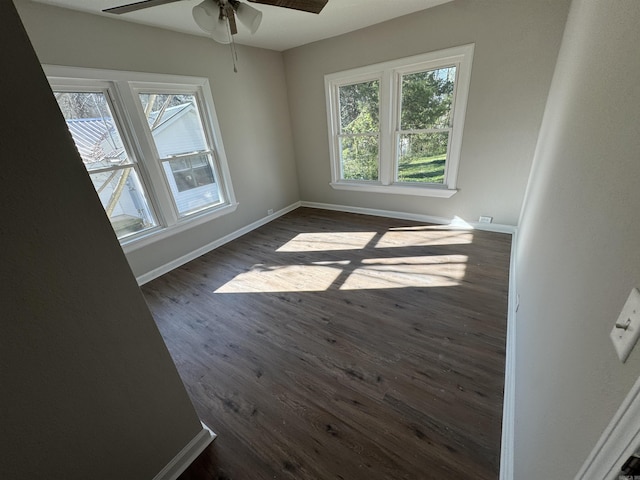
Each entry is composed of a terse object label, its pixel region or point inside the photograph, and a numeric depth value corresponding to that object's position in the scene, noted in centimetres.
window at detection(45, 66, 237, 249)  244
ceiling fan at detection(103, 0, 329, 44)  170
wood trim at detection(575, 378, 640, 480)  39
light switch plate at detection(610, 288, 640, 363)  43
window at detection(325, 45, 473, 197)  310
